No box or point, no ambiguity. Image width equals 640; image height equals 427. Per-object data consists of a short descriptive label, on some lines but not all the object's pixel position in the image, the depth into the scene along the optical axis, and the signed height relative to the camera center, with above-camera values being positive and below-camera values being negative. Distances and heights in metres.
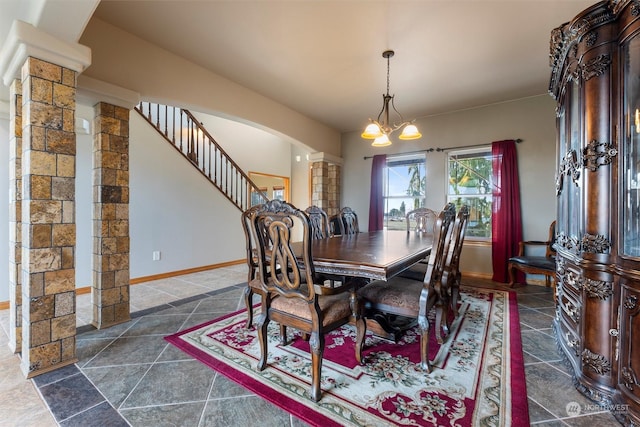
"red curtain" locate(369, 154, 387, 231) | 5.18 +0.41
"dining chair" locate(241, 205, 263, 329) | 2.09 -0.53
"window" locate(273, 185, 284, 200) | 9.35 +0.83
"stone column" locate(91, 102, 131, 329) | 2.40 -0.01
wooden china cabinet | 1.40 +0.06
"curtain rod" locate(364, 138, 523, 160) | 4.05 +1.12
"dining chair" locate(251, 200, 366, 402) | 1.49 -0.51
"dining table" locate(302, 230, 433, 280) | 1.50 -0.27
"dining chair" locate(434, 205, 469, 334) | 2.03 -0.44
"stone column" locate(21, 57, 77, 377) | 1.74 -0.02
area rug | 1.40 -1.02
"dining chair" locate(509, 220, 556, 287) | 3.30 -0.57
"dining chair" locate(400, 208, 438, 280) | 3.87 -0.06
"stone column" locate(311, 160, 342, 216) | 5.31 +0.57
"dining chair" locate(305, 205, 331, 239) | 3.19 -0.09
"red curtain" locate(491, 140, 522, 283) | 4.02 +0.06
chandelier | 2.79 +0.87
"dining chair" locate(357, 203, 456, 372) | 1.73 -0.54
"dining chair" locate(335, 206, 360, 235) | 3.57 -0.09
